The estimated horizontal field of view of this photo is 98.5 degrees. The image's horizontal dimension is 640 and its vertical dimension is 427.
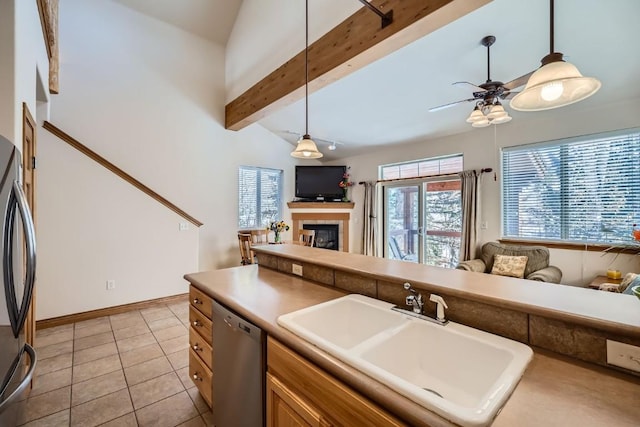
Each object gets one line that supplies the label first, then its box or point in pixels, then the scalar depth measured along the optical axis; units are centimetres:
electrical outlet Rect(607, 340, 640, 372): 85
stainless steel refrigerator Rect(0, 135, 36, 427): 103
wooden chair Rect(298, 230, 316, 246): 535
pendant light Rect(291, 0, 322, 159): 252
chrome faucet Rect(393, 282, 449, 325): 119
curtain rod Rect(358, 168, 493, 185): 446
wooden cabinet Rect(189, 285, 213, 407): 178
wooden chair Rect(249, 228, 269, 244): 528
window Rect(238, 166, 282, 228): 568
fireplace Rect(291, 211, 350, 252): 640
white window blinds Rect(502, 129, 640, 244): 343
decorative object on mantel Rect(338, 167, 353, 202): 649
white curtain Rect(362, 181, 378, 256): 607
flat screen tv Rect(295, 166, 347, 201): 647
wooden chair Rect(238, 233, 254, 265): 485
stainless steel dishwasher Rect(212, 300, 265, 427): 129
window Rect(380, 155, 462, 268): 499
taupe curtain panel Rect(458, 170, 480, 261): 452
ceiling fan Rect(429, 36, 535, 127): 259
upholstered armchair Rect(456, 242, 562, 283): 357
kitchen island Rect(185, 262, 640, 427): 69
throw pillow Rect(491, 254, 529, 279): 383
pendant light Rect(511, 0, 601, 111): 116
